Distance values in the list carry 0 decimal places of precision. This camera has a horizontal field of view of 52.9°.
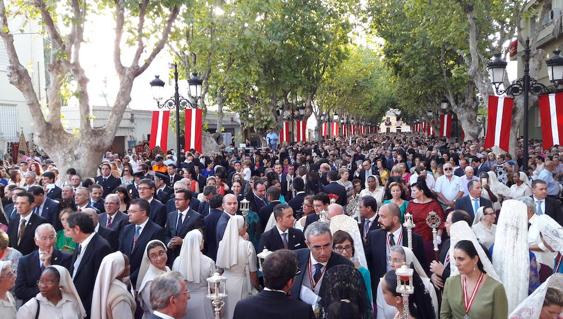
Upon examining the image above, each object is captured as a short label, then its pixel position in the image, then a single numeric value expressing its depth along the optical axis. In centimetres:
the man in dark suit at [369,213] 749
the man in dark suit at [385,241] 630
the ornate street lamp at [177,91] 1502
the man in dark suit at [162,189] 1077
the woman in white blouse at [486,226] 660
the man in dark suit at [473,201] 854
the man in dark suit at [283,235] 668
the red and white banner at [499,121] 1334
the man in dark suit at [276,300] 389
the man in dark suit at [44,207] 827
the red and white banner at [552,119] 1200
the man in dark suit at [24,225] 719
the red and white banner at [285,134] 2884
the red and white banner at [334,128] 5875
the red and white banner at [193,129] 1549
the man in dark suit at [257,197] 956
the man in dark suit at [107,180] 1171
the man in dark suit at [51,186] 1033
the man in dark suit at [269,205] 902
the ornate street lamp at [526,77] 1252
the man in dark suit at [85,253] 550
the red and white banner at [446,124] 3509
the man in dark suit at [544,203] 852
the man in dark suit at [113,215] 763
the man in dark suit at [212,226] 762
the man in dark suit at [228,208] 738
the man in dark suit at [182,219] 748
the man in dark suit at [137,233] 658
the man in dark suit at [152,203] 840
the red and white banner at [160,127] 1521
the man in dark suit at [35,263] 555
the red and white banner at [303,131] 3079
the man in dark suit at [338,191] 1050
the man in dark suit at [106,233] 654
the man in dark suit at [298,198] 992
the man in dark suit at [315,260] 503
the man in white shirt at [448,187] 1116
